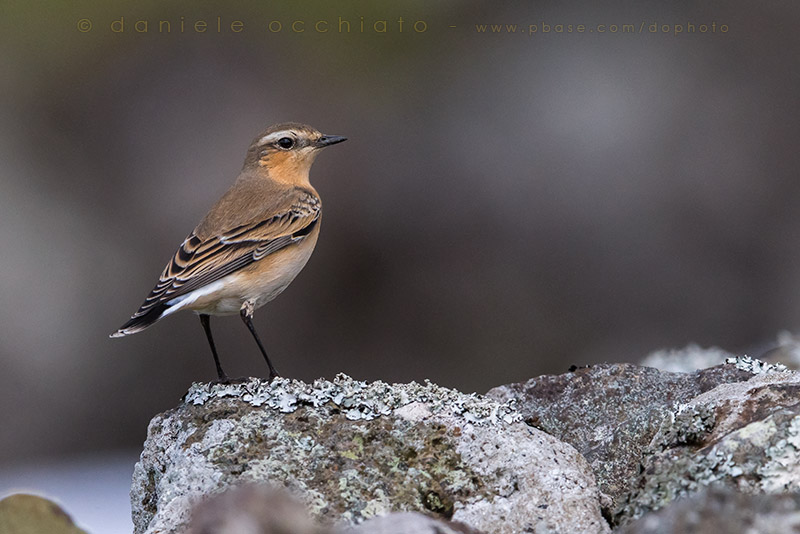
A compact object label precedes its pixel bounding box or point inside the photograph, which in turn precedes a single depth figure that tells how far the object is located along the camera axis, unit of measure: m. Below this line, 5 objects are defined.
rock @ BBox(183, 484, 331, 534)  4.73
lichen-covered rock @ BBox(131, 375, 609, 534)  7.60
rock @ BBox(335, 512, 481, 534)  5.68
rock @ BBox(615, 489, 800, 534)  5.04
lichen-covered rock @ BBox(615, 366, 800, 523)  6.39
